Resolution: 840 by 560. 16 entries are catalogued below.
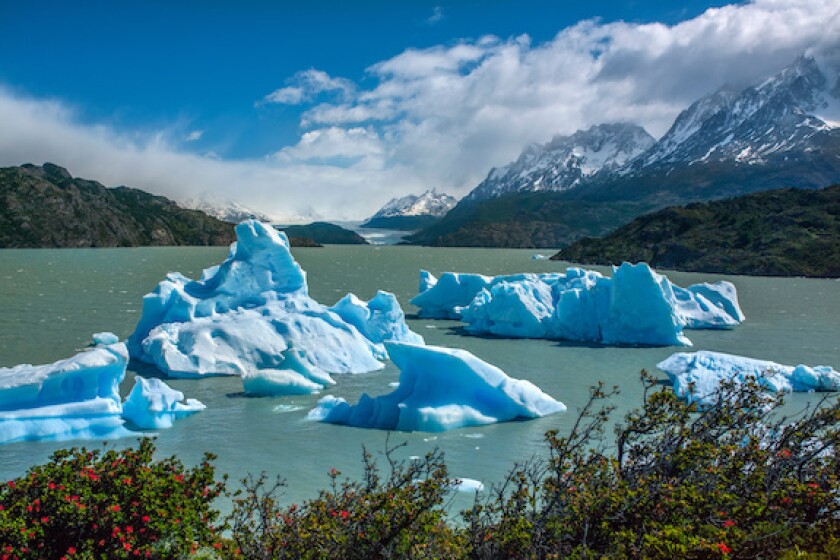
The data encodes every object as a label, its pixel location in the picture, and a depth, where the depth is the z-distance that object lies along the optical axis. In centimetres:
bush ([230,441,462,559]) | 624
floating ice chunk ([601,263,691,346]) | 2883
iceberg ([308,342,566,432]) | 1545
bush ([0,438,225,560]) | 621
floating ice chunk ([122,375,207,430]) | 1498
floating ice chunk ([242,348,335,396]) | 1817
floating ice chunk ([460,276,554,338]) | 3117
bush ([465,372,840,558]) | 614
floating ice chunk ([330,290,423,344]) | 2486
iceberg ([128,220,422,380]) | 2102
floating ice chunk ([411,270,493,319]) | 3822
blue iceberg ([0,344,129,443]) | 1375
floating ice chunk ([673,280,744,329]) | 3559
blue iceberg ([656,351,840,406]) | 1794
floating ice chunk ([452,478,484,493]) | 1136
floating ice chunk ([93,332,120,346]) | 2464
